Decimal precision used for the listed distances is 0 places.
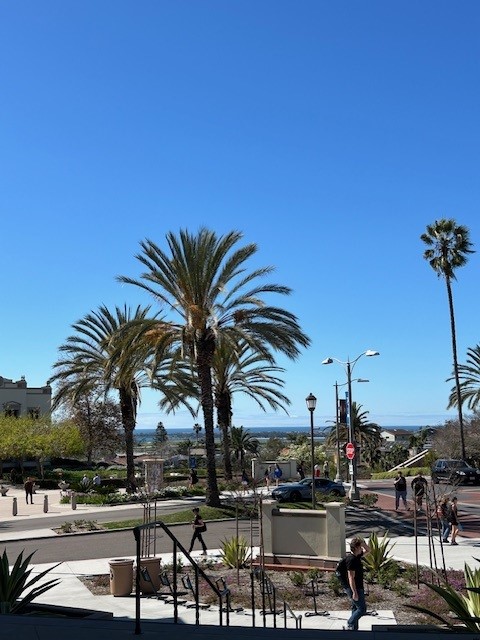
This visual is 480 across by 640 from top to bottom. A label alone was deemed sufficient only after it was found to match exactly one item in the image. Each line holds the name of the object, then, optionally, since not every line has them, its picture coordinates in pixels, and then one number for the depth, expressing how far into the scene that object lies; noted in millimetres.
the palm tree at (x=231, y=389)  41594
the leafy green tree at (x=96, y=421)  62281
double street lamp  31833
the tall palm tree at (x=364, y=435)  67744
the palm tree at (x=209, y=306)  28031
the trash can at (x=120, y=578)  13891
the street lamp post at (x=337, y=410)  39312
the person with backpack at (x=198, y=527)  18406
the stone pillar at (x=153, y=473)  23641
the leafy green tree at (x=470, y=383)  58062
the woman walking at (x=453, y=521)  20109
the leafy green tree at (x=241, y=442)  71812
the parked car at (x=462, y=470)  41206
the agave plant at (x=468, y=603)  7188
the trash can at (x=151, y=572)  14312
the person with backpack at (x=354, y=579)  10609
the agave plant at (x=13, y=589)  8750
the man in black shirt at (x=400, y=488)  27812
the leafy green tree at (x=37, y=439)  50250
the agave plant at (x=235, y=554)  16125
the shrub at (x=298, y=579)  14406
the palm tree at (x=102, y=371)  40656
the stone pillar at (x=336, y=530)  16141
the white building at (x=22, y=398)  75000
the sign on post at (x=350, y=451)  32594
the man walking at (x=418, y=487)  18484
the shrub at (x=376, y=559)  15031
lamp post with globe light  25223
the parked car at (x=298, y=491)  31578
